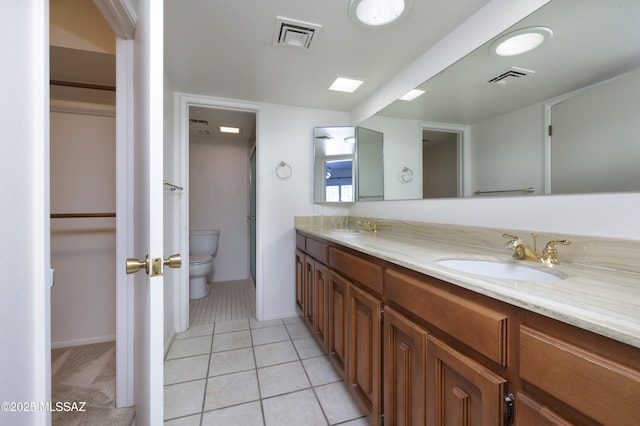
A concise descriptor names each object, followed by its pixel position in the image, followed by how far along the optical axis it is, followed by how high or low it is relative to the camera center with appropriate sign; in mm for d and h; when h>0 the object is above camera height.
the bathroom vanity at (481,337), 440 -309
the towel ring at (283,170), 2446 +388
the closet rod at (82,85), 1666 +854
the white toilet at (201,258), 2910 -584
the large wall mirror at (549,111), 843 +425
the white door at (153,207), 705 +9
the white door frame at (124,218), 1271 -40
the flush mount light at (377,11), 1221 +992
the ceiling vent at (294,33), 1349 +996
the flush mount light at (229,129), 3204 +1042
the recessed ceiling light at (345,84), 1973 +1014
